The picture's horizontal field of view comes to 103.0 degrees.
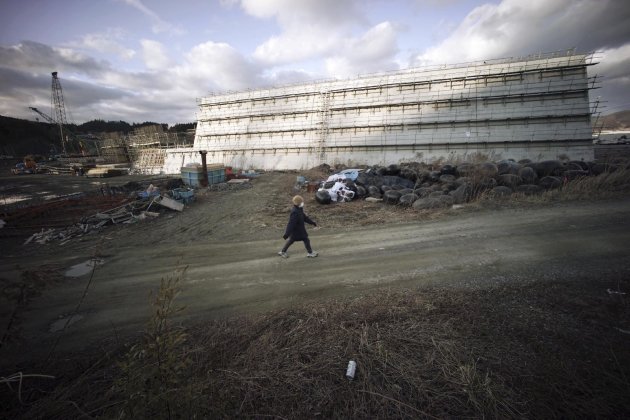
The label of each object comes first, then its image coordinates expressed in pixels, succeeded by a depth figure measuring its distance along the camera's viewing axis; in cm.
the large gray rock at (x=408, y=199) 1165
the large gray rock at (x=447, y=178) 1323
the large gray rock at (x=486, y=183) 1193
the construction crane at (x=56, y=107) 5946
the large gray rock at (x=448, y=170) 1415
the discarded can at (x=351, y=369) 312
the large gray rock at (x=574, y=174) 1206
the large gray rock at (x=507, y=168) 1284
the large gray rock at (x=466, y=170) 1314
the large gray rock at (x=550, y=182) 1162
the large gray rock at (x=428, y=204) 1108
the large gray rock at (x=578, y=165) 1273
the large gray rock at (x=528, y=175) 1215
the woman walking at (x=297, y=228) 697
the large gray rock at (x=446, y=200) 1114
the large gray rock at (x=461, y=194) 1136
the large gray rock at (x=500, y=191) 1127
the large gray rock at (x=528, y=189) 1132
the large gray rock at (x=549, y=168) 1257
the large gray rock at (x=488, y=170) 1237
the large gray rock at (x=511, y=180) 1191
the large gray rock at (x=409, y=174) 1495
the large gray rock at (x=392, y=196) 1222
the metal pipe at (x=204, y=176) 1956
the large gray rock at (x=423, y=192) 1216
